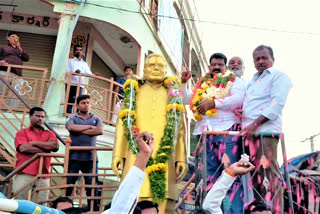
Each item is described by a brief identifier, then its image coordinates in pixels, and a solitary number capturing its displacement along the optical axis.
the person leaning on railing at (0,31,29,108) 7.67
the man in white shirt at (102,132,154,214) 1.62
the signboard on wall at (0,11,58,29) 10.15
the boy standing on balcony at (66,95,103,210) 4.86
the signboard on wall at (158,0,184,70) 12.48
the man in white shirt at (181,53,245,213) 3.65
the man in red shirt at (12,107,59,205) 4.90
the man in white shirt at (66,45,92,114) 8.43
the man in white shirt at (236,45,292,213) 3.24
